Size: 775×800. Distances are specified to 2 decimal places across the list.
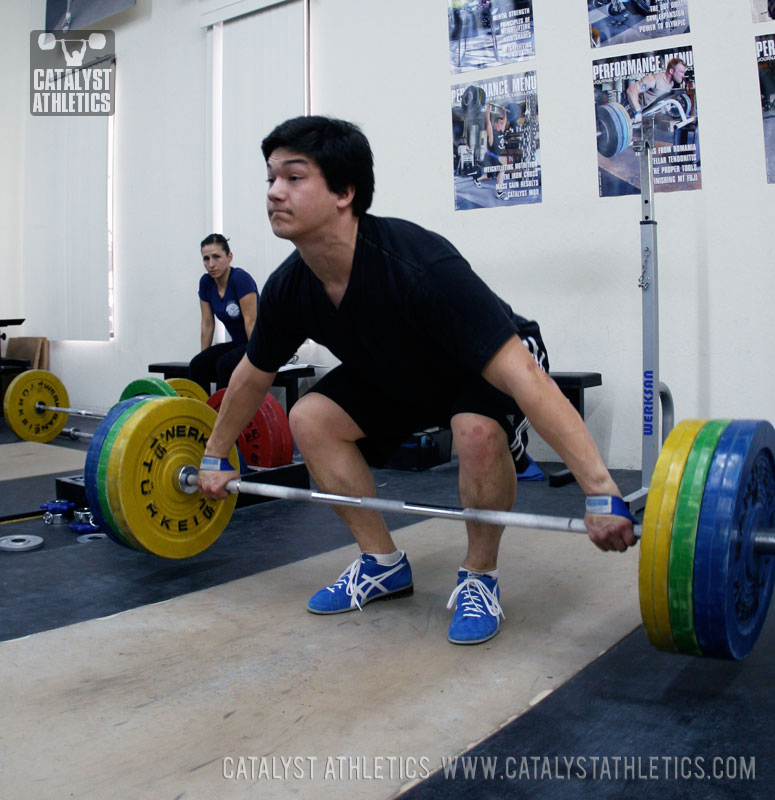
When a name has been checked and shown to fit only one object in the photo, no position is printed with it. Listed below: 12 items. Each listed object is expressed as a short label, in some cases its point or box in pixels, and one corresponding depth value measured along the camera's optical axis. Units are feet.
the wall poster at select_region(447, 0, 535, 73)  11.16
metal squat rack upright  8.28
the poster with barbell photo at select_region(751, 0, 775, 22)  9.38
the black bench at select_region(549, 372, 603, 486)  9.82
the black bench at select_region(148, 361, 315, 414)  12.55
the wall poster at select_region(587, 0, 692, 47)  9.97
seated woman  12.56
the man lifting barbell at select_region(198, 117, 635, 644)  4.39
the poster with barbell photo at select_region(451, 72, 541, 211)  11.19
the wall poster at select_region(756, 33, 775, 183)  9.43
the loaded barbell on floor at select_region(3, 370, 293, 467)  9.55
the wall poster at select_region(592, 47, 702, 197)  9.96
